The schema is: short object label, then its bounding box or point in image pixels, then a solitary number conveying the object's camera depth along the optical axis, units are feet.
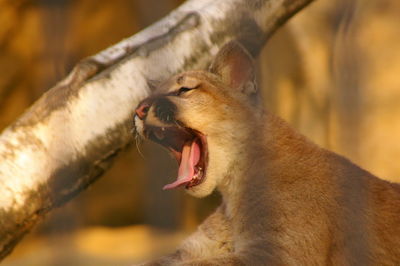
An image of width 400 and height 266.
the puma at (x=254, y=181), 26.08
